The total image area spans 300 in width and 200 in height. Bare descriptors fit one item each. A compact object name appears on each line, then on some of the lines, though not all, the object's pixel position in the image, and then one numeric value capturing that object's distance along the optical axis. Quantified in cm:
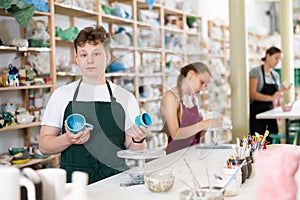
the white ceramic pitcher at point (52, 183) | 137
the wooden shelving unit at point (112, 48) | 278
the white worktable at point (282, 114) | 493
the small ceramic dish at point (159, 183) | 186
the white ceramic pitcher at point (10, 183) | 126
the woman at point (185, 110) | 263
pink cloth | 132
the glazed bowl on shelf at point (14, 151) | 418
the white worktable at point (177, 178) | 186
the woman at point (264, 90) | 575
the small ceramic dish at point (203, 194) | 147
